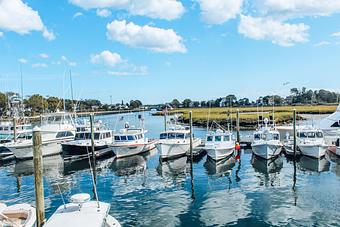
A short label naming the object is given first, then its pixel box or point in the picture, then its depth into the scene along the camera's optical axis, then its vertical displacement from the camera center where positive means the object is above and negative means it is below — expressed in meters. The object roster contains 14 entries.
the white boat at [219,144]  37.88 -3.94
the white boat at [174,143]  39.87 -3.77
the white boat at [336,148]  39.12 -4.98
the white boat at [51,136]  42.58 -3.18
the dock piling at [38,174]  14.84 -2.56
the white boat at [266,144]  38.18 -3.99
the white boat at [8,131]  49.61 -2.34
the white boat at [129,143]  41.97 -3.84
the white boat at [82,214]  11.84 -3.53
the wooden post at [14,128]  43.75 -1.69
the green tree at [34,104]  143.50 +3.76
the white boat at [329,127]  50.61 -3.35
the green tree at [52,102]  146.66 +4.57
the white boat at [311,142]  37.75 -4.06
